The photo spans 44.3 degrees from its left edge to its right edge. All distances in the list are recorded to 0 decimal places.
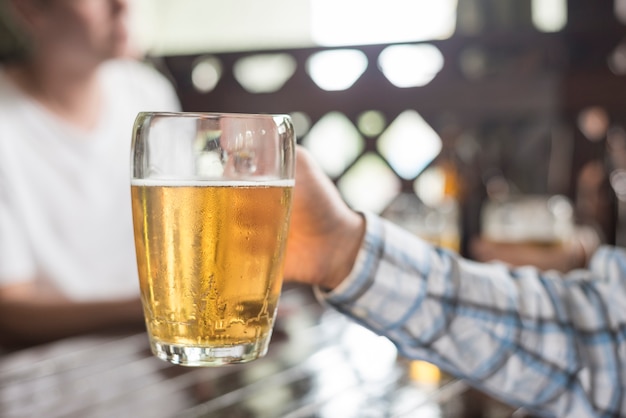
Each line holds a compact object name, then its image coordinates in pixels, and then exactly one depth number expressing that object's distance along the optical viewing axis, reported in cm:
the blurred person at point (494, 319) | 89
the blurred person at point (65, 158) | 204
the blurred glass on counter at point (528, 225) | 204
